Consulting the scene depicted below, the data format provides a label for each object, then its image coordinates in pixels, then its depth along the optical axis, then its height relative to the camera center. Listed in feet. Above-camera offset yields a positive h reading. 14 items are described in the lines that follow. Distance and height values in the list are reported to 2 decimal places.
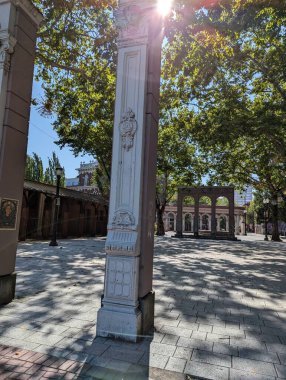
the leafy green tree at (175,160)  71.45 +19.64
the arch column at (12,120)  16.26 +6.00
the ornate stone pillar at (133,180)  12.25 +2.04
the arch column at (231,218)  99.91 +3.81
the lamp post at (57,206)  49.44 +2.93
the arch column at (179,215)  104.76 +4.46
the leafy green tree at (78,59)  25.63 +17.46
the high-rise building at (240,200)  474.00 +50.72
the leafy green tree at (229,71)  24.16 +18.73
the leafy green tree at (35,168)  120.63 +23.19
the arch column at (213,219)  102.40 +3.32
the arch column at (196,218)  104.36 +3.53
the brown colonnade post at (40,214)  63.77 +1.84
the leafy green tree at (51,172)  133.59 +23.85
